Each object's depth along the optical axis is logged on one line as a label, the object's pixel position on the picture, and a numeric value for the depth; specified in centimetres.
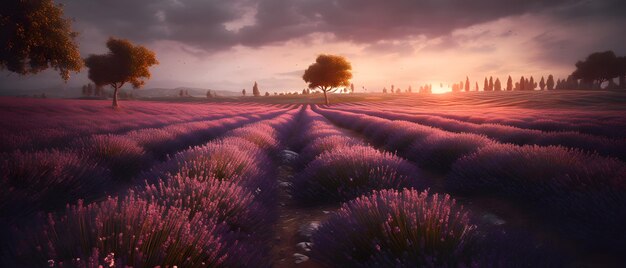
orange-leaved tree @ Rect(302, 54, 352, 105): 5328
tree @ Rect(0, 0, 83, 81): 1109
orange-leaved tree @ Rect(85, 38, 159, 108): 2789
